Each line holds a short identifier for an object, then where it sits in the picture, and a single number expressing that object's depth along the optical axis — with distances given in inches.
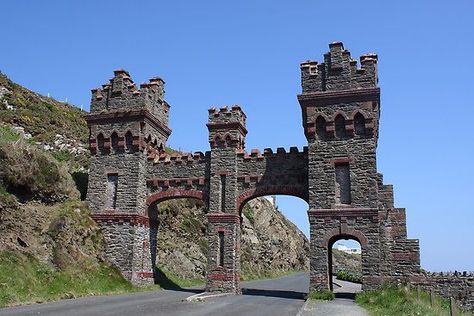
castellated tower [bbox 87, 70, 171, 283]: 994.1
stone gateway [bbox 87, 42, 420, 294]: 856.9
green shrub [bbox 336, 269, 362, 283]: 1715.1
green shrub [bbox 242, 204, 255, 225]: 1984.7
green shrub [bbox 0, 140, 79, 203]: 846.5
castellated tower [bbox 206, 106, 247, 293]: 944.3
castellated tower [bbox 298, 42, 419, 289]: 841.5
